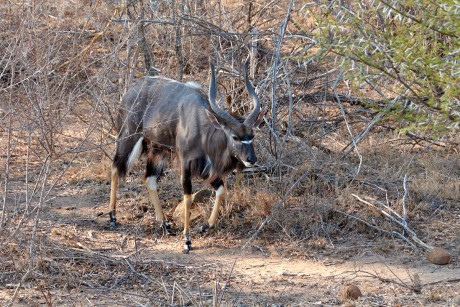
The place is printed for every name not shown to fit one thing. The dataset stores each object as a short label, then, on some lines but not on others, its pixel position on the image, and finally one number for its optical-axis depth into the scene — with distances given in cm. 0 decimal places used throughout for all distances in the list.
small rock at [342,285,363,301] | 1213
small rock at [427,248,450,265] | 1361
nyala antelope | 1494
